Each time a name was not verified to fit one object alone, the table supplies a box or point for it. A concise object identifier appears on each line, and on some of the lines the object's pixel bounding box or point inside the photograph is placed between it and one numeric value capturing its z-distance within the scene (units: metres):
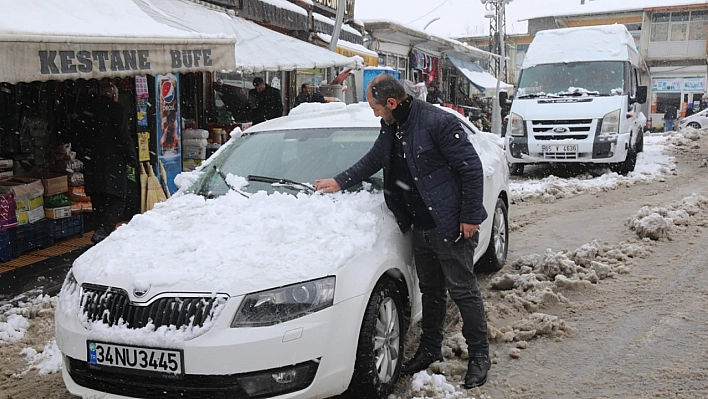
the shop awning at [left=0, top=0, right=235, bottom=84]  4.93
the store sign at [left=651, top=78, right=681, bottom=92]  40.91
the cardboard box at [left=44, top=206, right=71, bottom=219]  7.16
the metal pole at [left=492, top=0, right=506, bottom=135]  21.64
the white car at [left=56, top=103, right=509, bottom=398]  2.85
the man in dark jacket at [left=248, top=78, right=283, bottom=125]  11.23
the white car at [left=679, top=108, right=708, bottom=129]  25.84
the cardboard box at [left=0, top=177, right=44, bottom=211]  6.65
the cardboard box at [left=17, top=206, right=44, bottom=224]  6.72
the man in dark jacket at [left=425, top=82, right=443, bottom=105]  18.74
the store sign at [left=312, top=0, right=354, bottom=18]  14.54
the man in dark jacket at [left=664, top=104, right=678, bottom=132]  34.91
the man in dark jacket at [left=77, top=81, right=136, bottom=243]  7.11
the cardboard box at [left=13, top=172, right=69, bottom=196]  7.10
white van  11.23
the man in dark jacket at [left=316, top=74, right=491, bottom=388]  3.45
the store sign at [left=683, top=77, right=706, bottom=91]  40.31
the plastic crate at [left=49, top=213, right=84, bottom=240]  7.23
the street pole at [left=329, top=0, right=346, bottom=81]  10.04
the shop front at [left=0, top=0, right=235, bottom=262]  5.25
